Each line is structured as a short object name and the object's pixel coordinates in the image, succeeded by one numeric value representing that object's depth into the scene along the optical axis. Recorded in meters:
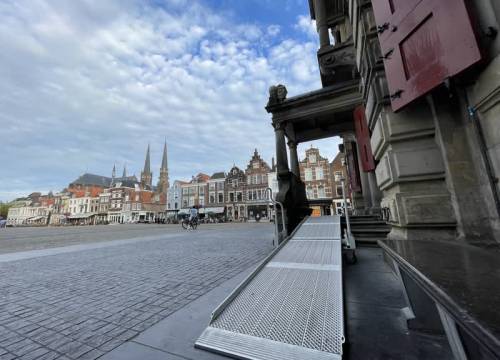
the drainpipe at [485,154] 1.98
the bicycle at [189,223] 17.92
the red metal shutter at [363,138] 5.25
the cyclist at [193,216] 18.08
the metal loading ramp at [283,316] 1.37
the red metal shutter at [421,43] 1.88
